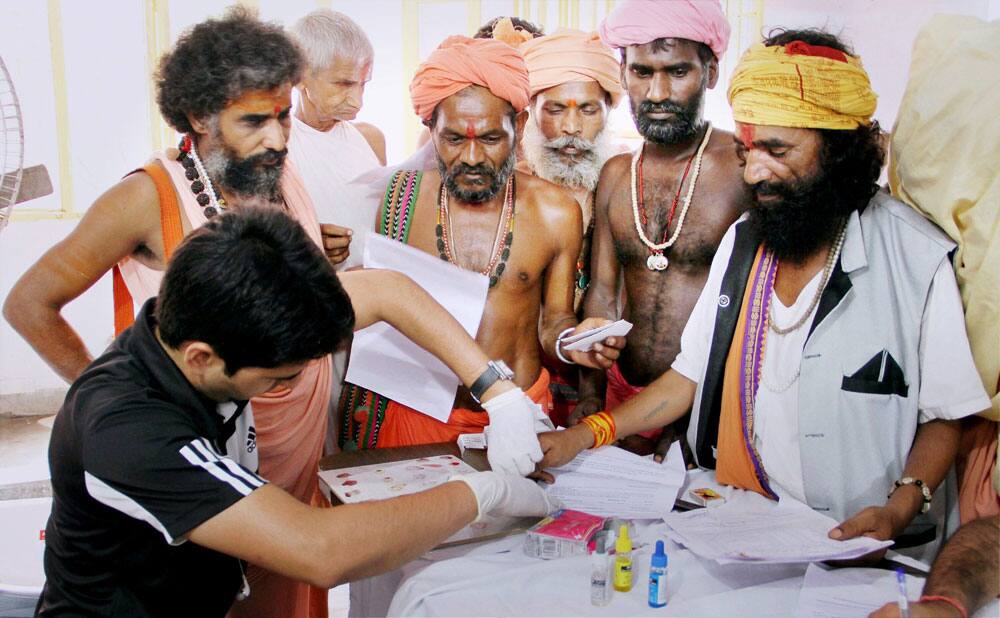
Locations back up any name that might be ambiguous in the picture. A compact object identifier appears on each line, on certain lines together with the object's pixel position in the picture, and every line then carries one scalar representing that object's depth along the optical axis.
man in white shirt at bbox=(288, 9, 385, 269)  2.72
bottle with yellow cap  1.56
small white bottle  1.52
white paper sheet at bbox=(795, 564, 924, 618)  1.49
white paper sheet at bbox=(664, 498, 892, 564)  1.52
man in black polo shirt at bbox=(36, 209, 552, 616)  1.37
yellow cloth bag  1.81
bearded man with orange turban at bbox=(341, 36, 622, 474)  2.49
